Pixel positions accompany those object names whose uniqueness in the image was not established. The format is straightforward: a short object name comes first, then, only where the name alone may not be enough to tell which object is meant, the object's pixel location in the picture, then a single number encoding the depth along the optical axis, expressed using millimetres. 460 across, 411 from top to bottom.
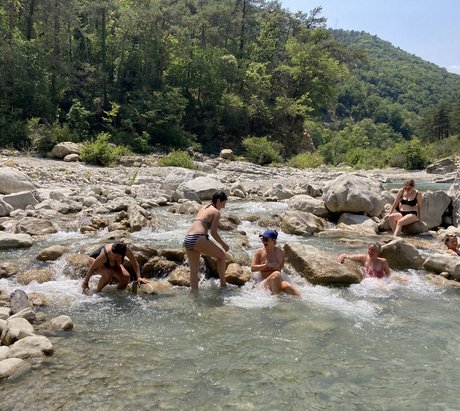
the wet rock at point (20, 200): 12789
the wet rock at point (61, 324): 5508
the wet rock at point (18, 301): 5923
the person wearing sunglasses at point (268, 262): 7400
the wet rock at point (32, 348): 4691
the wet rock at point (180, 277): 7641
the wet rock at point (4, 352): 4610
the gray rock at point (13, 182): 14219
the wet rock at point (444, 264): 8055
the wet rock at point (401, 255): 8718
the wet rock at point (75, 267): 7914
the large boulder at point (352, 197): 12844
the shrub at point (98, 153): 23719
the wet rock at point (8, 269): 7664
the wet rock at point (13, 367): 4348
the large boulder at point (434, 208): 12477
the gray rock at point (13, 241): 9336
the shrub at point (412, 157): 44812
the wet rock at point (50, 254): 8445
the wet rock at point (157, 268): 8086
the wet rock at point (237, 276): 7699
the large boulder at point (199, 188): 16403
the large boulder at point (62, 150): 24922
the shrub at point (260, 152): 35250
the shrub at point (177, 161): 26188
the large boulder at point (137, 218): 11249
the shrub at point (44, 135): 25750
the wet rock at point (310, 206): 13422
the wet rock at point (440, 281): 7753
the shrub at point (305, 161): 35188
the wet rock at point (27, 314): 5629
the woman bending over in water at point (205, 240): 7383
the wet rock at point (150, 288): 7168
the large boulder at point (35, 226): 10539
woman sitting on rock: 11477
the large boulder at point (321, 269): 7707
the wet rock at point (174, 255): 8562
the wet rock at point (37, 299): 6425
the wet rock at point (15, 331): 5027
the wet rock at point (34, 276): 7488
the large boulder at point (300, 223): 11594
